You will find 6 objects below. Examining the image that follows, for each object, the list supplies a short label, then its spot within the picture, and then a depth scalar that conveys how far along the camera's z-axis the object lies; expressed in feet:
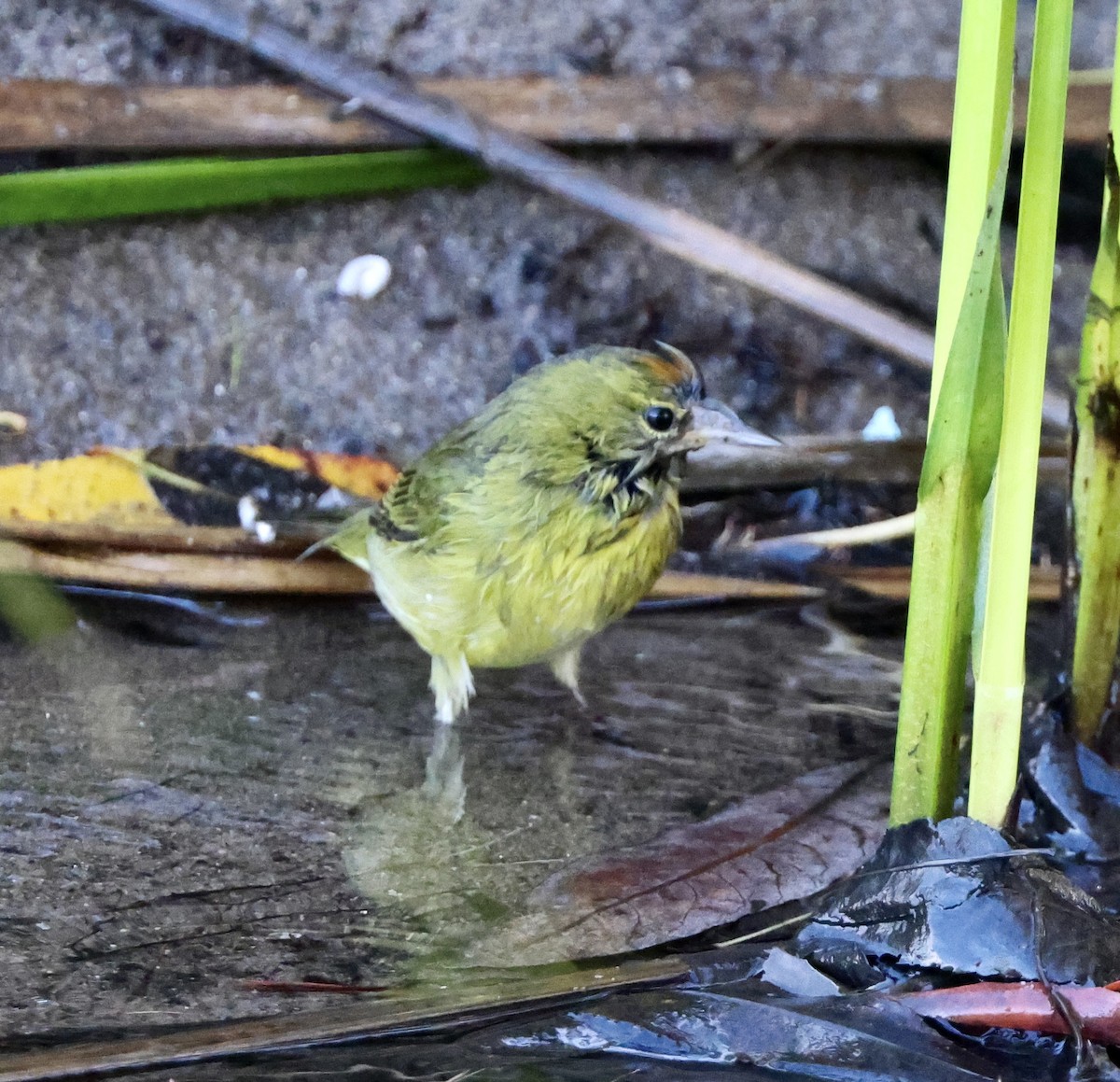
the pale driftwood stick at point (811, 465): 25.89
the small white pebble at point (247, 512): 24.79
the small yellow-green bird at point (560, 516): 20.84
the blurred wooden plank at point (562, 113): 25.81
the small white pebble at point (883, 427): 29.01
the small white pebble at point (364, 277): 28.60
